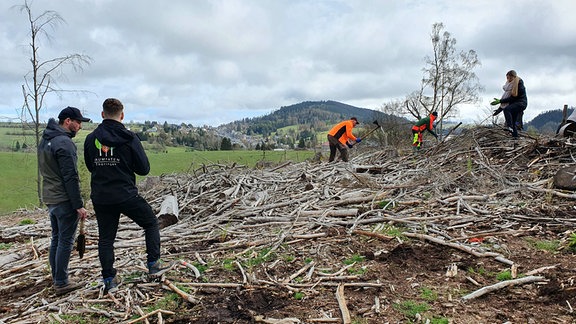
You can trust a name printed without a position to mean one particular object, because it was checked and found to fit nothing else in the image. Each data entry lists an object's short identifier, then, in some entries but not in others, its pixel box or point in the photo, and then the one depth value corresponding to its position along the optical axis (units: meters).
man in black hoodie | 3.73
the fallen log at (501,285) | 3.54
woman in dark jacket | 8.61
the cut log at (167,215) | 6.80
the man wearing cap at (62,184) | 3.90
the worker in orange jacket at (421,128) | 11.10
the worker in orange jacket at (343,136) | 11.27
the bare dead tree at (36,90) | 11.45
